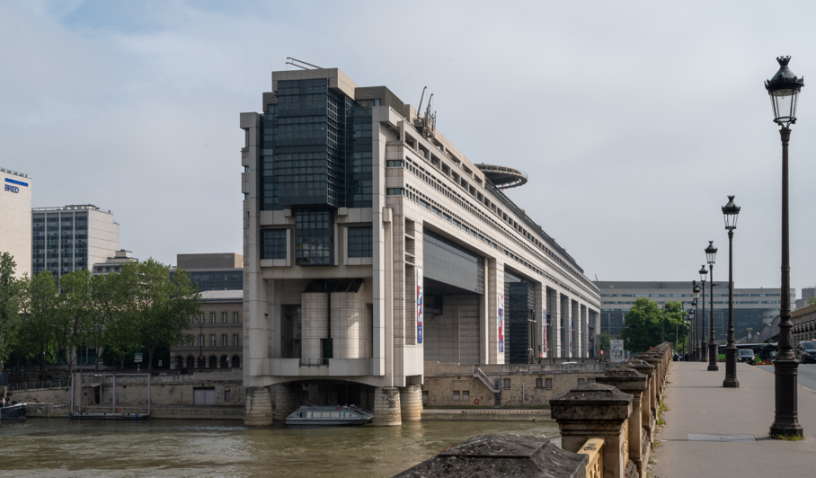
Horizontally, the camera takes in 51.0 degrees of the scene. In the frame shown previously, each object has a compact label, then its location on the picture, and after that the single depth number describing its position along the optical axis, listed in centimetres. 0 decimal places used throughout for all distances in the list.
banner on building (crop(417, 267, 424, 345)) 7669
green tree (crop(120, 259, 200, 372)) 10806
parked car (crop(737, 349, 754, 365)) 8444
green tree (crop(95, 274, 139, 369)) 10662
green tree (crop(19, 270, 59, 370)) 10750
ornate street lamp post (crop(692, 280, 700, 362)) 8935
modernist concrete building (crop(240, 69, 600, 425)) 7156
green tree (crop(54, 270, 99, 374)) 10738
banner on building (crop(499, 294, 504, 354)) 10656
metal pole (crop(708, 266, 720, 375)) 5241
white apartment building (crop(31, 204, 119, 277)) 19438
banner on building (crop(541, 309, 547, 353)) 13200
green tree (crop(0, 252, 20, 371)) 9381
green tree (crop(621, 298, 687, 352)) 17700
